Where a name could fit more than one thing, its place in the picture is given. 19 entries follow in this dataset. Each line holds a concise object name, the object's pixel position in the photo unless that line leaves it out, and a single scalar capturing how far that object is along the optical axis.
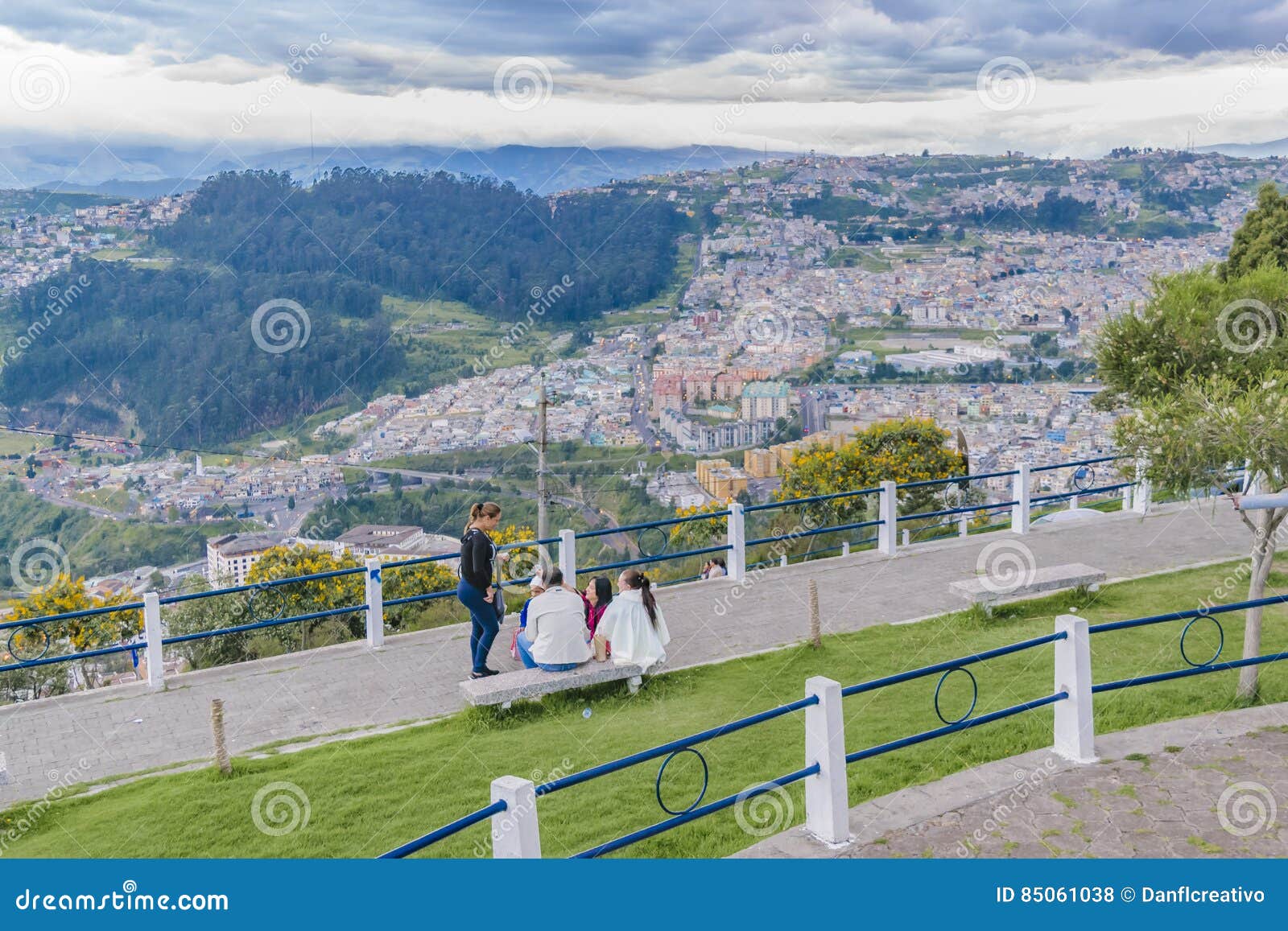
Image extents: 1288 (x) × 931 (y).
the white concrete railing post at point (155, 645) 8.80
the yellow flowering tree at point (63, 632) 11.70
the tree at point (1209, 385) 6.93
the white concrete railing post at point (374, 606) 9.52
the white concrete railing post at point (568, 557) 10.45
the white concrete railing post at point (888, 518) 12.43
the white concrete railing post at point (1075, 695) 5.98
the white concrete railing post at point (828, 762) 5.04
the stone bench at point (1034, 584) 9.84
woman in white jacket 8.20
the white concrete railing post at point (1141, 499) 13.80
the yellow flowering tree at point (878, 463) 19.31
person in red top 8.63
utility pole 23.33
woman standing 8.19
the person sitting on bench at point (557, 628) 7.97
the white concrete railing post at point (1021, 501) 13.09
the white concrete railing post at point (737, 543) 11.21
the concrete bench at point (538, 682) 7.64
